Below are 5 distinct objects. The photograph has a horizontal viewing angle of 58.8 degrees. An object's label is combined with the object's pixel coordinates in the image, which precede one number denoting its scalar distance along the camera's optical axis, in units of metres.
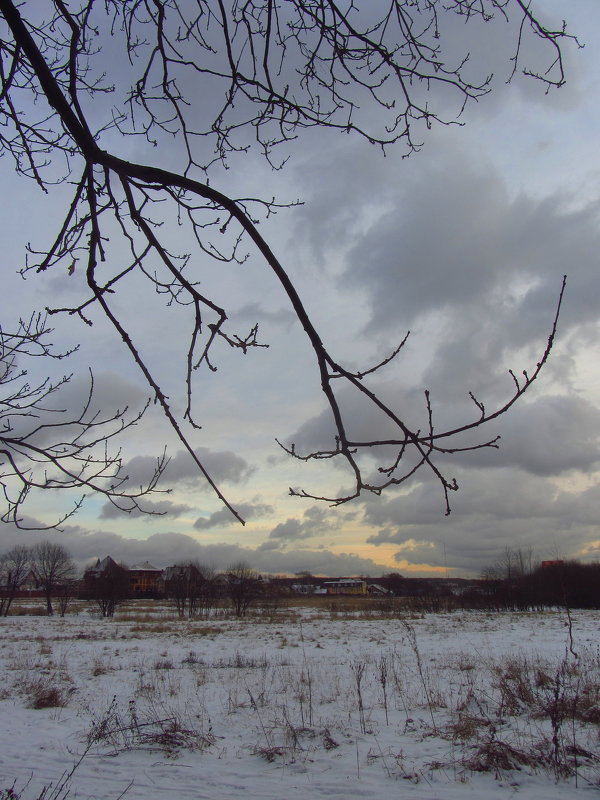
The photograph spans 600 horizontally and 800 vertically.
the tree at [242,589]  36.72
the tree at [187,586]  39.06
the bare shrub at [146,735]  5.96
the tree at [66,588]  38.39
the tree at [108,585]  37.47
